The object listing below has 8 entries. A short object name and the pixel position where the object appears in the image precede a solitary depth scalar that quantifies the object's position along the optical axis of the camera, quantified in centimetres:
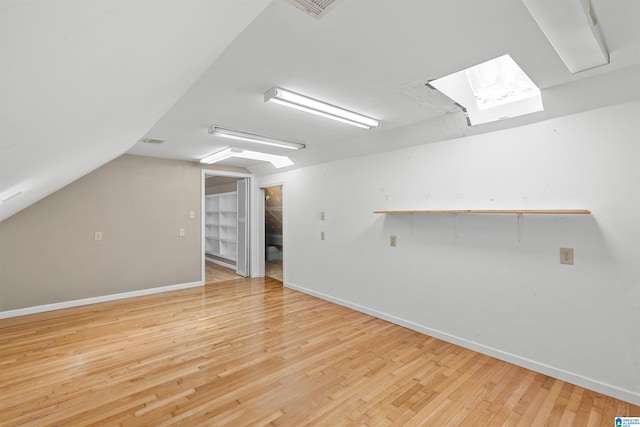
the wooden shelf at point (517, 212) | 217
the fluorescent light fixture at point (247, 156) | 433
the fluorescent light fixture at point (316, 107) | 222
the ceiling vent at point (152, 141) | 377
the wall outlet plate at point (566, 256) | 232
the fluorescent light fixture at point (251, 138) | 324
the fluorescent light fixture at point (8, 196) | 224
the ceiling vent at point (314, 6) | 126
